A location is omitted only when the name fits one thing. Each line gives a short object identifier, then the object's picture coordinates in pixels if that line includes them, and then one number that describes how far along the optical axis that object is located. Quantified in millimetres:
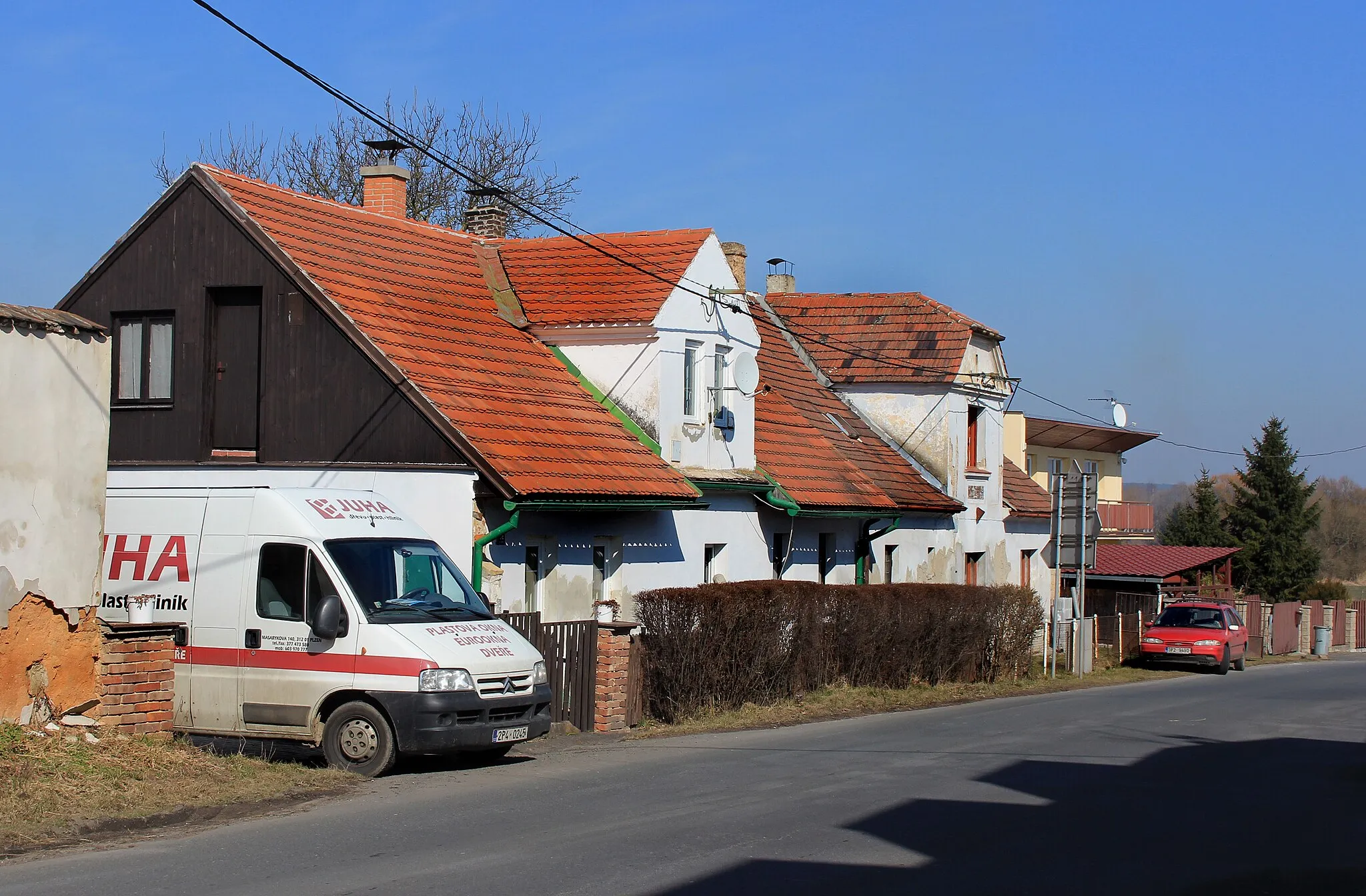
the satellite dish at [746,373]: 23625
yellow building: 52781
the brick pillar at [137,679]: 12367
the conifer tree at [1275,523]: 61781
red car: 34781
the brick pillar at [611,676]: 16875
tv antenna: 52500
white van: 12945
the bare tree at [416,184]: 41656
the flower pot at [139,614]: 12820
